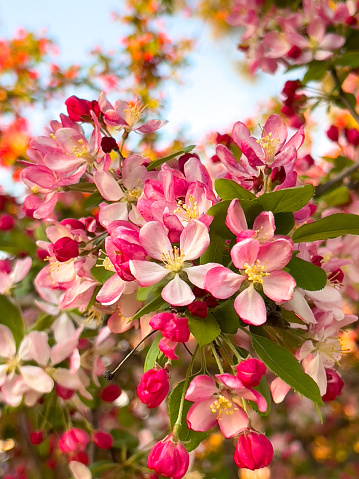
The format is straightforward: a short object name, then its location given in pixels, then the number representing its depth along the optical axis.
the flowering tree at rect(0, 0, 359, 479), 0.22
